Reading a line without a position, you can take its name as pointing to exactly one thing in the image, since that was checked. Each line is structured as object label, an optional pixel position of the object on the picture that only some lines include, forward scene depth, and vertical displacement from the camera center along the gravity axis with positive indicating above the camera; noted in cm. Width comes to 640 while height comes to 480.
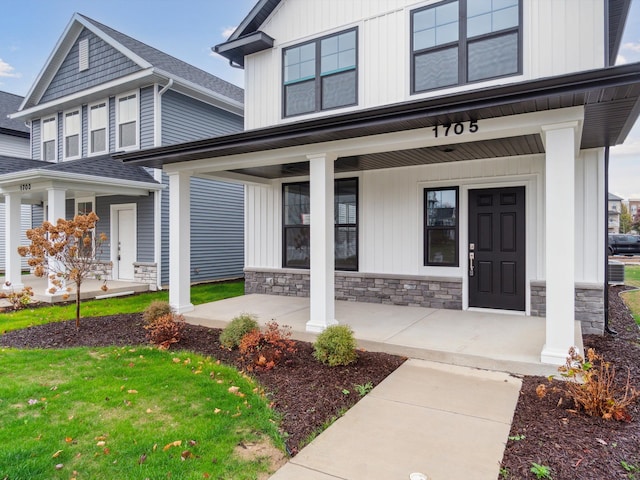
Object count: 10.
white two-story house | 429 +129
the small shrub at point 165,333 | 562 -133
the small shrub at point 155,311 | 632 -116
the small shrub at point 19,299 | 848 -130
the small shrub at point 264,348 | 466 -134
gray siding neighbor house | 1056 +289
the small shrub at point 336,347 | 457 -125
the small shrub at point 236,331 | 533 -124
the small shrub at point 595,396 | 326 -133
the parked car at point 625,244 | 2472 -47
